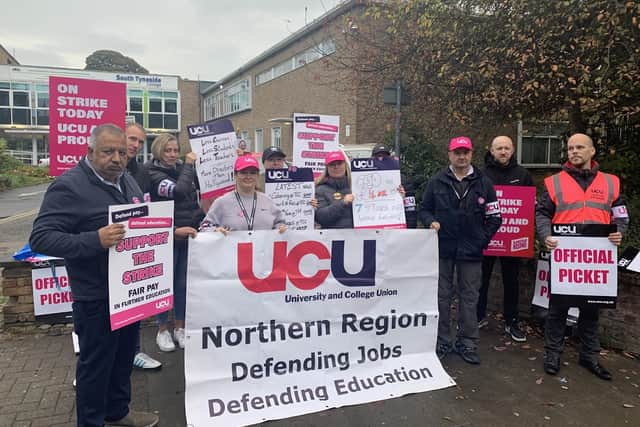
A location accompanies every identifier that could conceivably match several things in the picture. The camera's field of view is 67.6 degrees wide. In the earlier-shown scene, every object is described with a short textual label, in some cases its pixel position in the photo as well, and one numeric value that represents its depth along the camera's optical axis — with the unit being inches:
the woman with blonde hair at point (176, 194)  169.8
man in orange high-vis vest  165.9
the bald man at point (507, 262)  202.4
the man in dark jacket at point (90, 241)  105.9
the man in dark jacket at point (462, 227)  174.1
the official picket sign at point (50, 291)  196.1
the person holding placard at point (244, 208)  154.4
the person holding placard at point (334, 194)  174.7
